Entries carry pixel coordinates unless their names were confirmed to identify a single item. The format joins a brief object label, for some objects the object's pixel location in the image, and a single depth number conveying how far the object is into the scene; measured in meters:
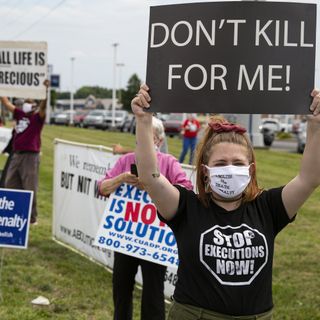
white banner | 7.23
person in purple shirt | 8.53
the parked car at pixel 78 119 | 55.56
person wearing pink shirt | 4.49
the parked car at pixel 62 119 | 60.81
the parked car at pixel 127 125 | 43.74
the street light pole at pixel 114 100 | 49.93
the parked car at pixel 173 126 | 39.92
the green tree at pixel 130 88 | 81.75
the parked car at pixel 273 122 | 41.12
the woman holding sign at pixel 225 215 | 2.73
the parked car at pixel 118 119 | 48.52
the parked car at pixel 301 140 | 28.33
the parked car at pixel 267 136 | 31.80
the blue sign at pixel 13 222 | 5.88
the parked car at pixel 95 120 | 51.78
